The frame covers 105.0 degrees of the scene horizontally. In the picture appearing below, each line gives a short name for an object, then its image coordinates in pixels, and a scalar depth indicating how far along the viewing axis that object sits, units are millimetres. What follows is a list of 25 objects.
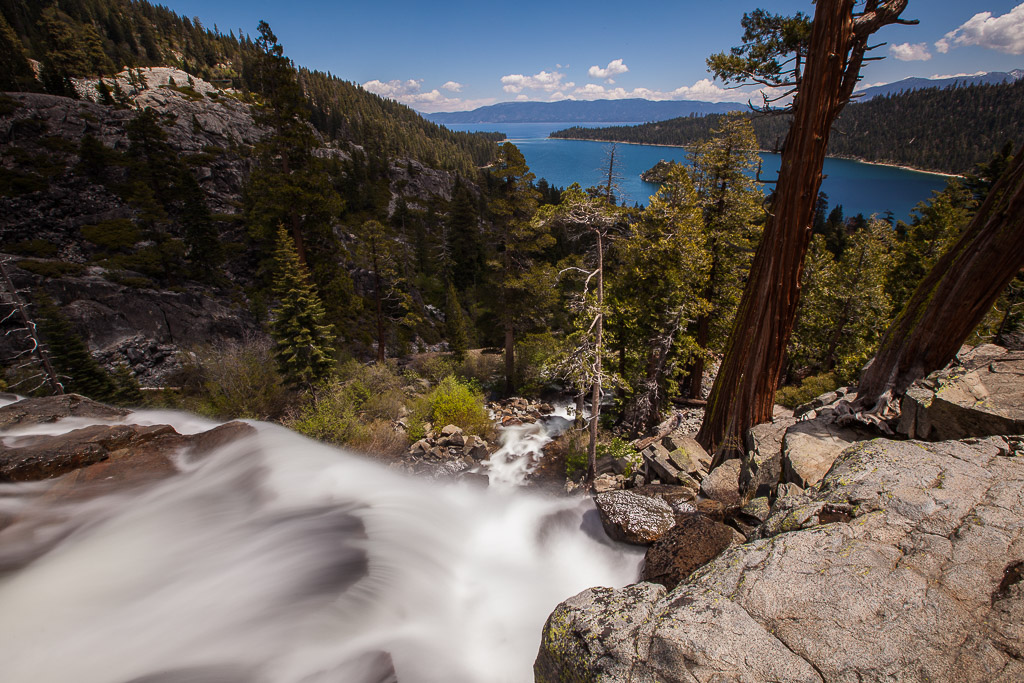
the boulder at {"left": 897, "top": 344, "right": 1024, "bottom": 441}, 5531
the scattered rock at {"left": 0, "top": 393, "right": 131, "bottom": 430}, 9273
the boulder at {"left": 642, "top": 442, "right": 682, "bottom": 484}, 10048
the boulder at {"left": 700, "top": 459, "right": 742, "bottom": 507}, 7955
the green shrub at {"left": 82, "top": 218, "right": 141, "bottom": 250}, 30031
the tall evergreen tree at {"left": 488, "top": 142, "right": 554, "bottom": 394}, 17094
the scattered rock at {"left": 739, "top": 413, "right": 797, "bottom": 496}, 7637
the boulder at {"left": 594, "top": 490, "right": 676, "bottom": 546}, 6820
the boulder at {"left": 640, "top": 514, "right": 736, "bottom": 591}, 5047
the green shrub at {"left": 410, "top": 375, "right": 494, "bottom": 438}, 16812
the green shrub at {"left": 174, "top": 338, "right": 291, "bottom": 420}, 16594
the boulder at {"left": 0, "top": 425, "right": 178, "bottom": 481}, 7270
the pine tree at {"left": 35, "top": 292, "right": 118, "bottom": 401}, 16422
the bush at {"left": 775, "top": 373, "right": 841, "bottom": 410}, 15844
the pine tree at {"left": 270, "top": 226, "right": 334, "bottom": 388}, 16359
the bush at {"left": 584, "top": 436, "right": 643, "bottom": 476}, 12116
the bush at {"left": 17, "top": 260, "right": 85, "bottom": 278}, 24172
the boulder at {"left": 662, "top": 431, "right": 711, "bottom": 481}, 10180
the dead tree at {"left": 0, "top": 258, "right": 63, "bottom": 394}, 12523
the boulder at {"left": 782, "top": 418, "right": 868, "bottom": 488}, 6617
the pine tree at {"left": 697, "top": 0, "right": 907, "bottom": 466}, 7480
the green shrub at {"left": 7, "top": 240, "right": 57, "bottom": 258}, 27017
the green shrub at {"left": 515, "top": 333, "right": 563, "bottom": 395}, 21000
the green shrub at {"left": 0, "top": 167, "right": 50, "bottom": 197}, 31578
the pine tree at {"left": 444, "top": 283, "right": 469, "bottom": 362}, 27812
